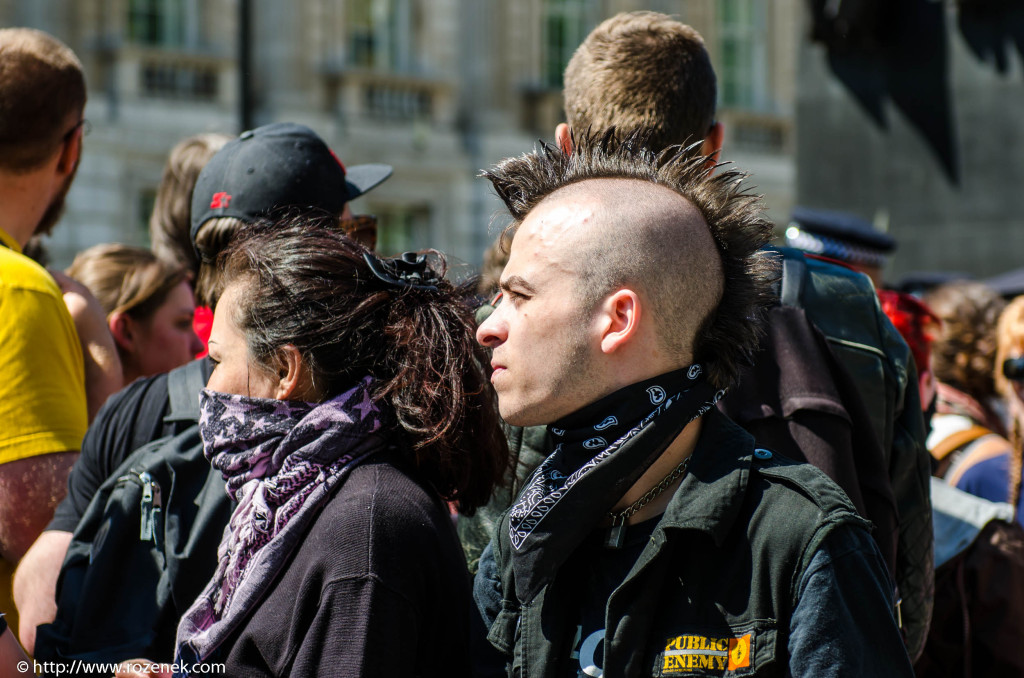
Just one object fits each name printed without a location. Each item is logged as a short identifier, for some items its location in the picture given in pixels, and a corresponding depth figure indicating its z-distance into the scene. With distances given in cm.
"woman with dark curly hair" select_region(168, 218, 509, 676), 399
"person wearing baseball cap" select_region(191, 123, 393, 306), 562
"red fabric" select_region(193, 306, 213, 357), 547
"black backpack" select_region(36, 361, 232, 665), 462
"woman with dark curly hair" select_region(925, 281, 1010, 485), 919
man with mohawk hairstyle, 336
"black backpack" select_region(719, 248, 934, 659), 457
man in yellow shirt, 516
